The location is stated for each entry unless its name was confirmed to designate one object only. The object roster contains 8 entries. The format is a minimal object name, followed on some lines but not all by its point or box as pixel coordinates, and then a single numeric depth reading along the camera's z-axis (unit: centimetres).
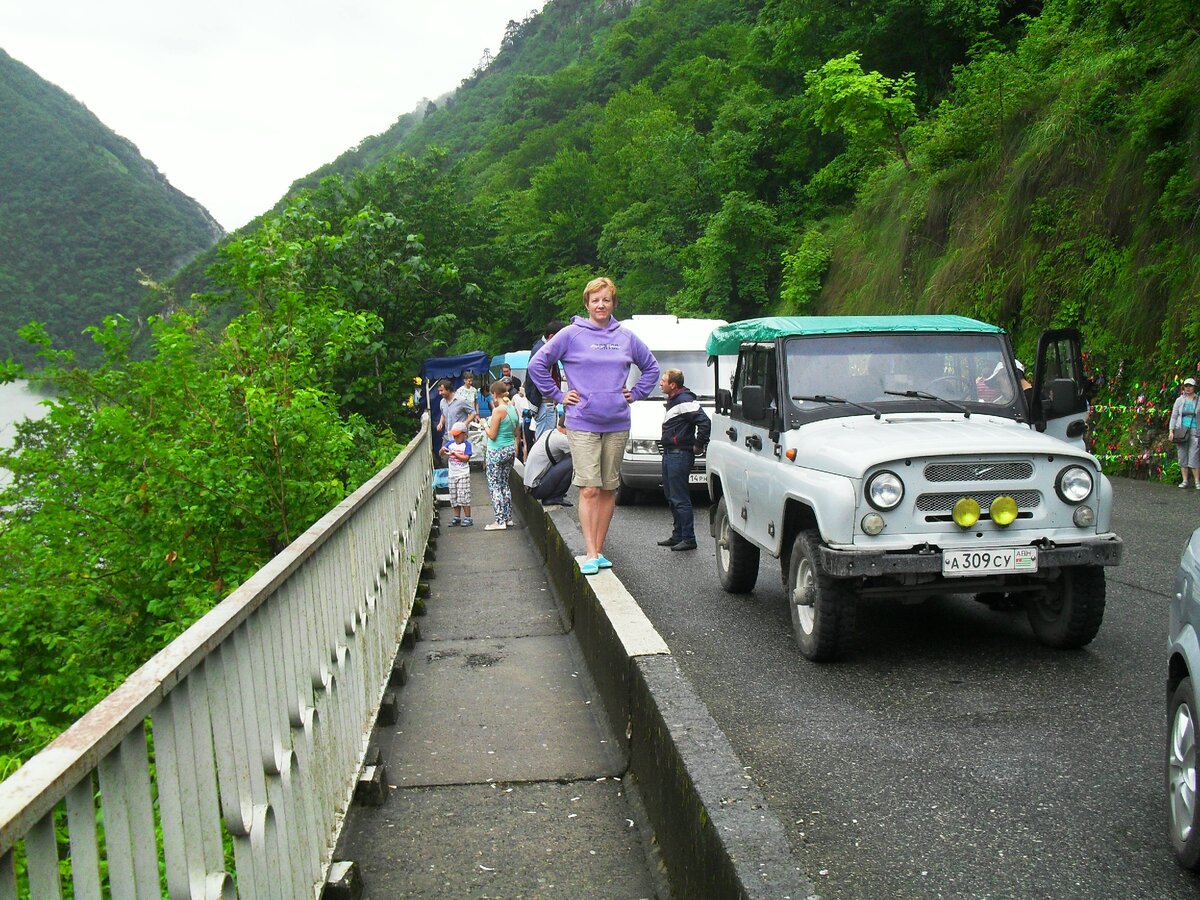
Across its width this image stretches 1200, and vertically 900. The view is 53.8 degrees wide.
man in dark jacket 1164
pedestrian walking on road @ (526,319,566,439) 1327
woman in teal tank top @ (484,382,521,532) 1526
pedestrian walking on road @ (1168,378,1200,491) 1778
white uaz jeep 625
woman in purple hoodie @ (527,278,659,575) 814
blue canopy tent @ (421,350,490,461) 3491
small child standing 1608
